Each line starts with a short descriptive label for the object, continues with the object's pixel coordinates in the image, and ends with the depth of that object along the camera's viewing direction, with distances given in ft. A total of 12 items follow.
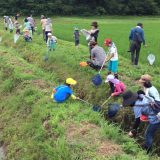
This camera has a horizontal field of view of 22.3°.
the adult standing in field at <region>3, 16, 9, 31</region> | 107.03
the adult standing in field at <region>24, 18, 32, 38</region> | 84.12
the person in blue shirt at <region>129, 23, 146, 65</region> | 55.11
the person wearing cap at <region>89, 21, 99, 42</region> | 57.30
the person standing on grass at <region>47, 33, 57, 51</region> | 67.04
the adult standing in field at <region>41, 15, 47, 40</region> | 80.82
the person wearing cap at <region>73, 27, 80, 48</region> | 71.03
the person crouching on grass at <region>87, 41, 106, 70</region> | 49.26
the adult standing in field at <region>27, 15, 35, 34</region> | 93.45
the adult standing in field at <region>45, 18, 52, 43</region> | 77.92
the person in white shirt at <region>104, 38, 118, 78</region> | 46.14
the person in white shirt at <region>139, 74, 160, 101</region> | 32.58
